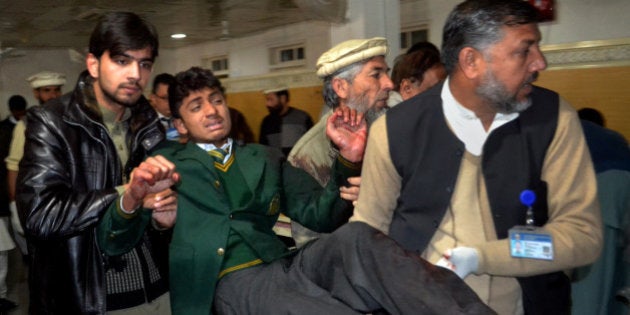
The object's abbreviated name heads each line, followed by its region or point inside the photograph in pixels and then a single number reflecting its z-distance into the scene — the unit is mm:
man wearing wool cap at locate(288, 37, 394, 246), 2217
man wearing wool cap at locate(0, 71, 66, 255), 5137
